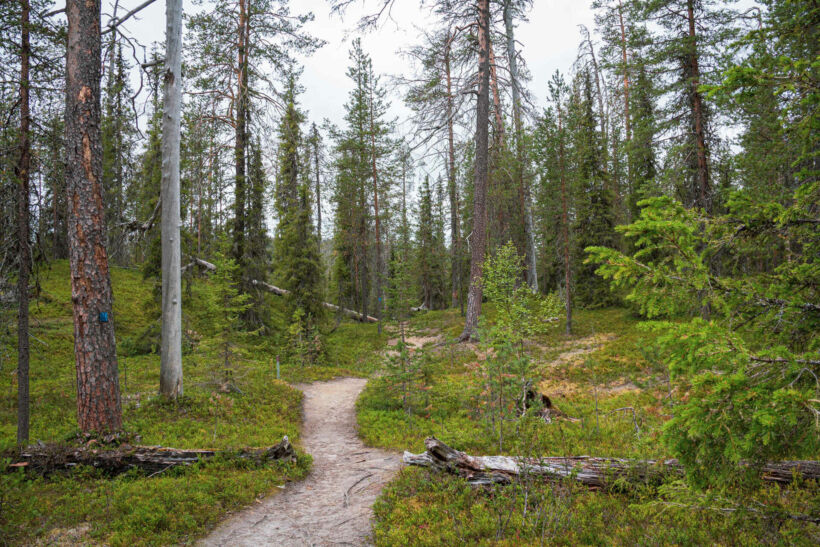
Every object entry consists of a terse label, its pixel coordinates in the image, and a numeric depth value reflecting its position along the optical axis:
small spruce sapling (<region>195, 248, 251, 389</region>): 10.16
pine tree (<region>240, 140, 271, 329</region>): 17.45
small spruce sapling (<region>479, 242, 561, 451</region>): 7.32
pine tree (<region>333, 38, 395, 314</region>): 26.28
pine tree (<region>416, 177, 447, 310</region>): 35.62
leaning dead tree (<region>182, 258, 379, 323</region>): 18.84
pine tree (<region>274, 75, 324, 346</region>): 18.47
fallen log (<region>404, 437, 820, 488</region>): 4.67
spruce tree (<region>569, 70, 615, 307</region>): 21.14
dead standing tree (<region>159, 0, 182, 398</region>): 9.20
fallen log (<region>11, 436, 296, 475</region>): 5.99
